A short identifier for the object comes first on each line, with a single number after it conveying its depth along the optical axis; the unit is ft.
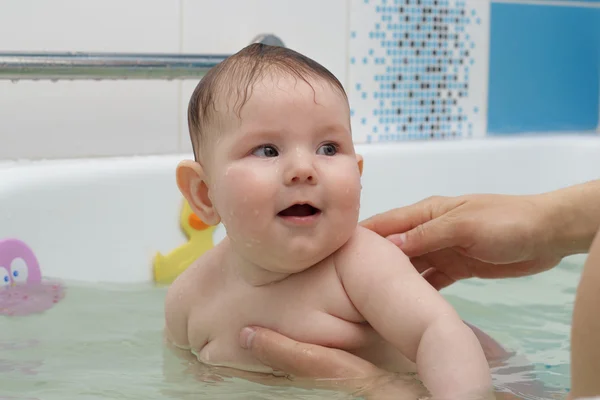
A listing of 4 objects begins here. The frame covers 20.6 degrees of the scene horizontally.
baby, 3.52
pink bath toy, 4.45
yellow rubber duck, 4.91
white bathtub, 4.62
